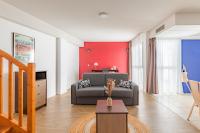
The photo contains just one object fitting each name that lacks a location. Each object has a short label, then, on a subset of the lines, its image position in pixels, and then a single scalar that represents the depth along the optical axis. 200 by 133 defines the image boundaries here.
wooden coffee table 1.99
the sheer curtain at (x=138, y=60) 5.78
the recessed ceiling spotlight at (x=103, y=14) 3.25
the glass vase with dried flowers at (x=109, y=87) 2.34
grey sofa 3.58
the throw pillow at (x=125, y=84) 3.81
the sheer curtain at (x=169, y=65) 5.14
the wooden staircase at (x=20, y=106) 1.81
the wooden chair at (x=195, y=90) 2.49
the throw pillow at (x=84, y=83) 3.91
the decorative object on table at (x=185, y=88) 5.22
